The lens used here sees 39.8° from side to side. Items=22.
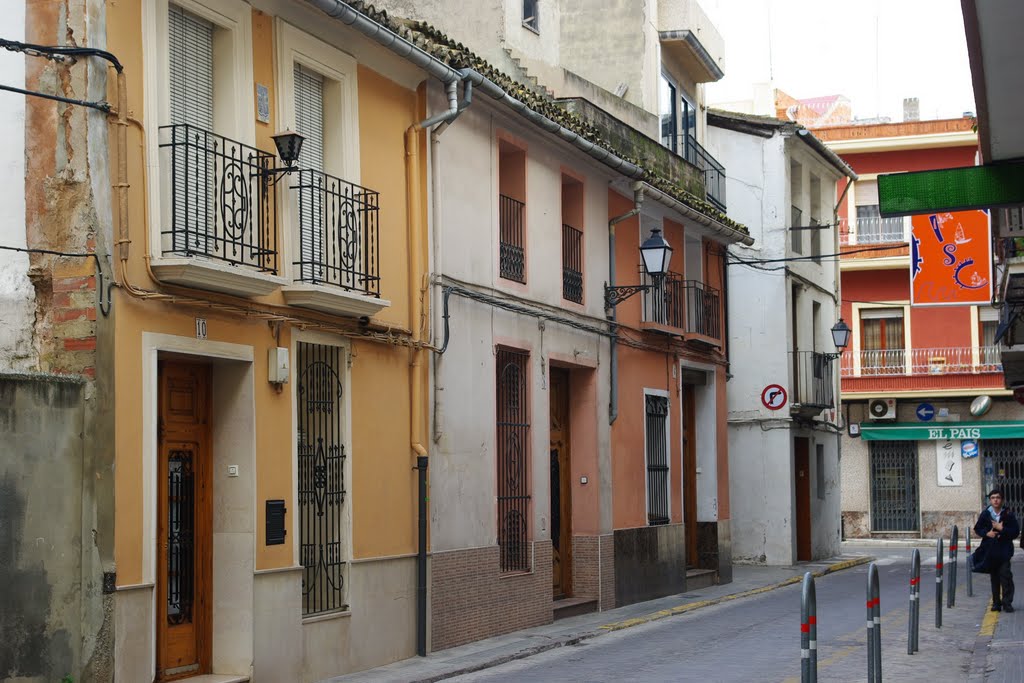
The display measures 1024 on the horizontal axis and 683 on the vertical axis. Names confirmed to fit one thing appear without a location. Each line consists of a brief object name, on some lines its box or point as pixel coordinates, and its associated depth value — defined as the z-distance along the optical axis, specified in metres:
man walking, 17.55
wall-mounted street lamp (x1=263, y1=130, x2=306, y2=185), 11.94
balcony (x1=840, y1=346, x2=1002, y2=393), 39.78
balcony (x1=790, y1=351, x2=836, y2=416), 30.18
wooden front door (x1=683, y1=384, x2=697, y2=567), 24.72
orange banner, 20.80
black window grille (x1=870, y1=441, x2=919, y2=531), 40.00
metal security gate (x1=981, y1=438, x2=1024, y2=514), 38.69
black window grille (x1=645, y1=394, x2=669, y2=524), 22.12
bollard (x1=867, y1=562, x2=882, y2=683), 11.00
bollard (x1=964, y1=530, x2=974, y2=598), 20.68
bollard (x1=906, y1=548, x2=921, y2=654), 13.80
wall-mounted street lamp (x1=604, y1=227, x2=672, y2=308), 19.33
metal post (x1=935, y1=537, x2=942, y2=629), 16.11
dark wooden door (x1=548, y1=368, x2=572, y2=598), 19.64
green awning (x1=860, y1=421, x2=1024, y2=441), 38.72
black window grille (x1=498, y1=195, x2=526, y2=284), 17.47
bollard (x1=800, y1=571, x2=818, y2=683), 9.02
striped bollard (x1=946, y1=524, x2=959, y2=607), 19.03
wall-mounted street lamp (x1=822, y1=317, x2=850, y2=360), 30.03
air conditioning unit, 40.09
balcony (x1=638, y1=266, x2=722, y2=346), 22.16
